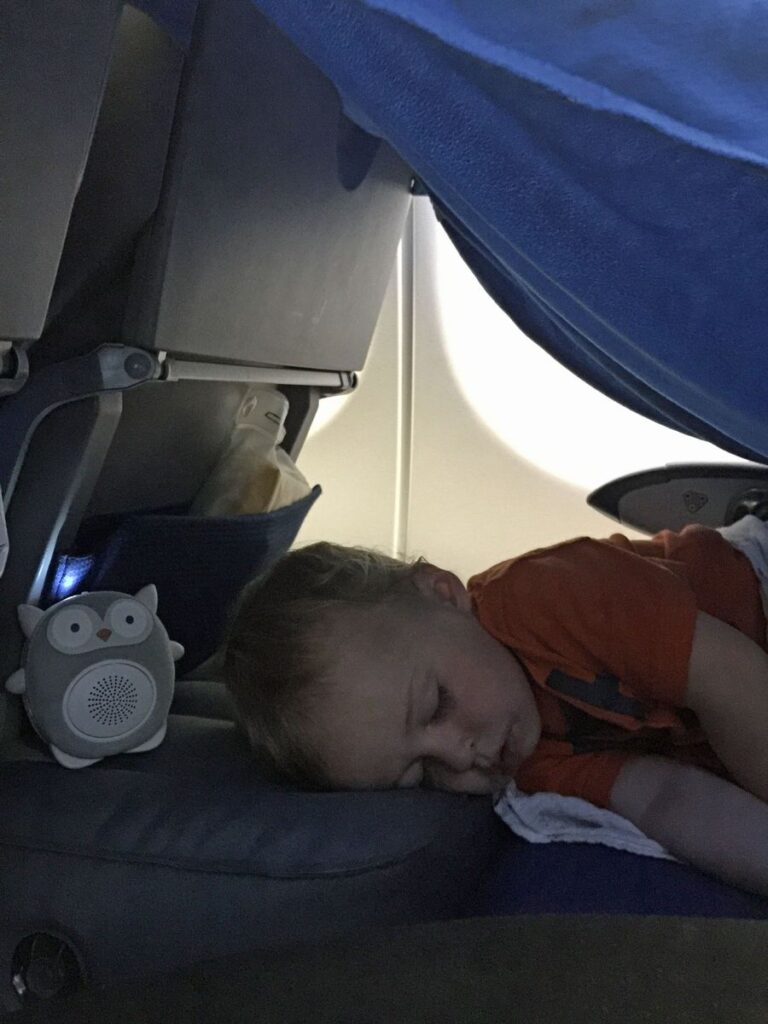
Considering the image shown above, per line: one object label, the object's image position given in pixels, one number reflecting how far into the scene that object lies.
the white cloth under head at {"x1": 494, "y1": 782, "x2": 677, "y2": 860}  0.92
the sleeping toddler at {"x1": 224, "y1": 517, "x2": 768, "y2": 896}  0.94
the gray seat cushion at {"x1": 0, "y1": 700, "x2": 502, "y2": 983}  0.80
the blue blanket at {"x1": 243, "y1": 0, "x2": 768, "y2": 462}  0.47
